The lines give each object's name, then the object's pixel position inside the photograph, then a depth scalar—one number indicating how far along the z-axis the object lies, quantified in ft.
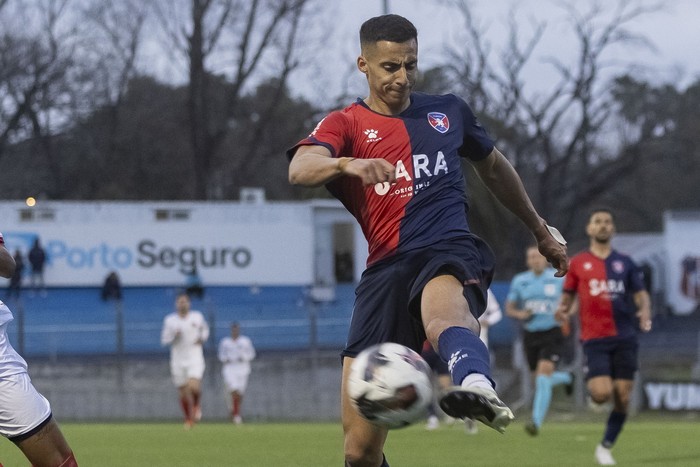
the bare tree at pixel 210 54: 145.18
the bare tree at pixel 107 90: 144.46
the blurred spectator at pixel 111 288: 116.57
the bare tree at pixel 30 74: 140.56
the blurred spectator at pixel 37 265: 115.85
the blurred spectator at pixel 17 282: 112.06
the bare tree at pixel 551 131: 138.82
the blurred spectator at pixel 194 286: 119.55
